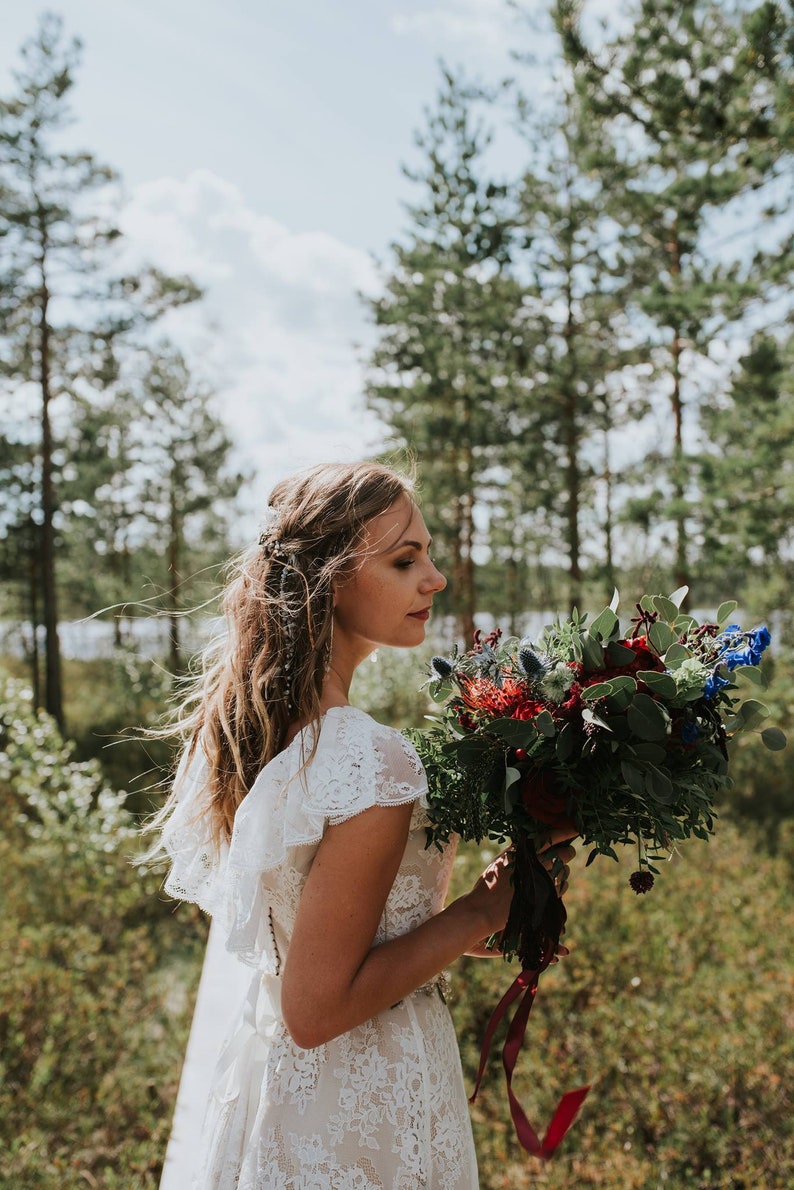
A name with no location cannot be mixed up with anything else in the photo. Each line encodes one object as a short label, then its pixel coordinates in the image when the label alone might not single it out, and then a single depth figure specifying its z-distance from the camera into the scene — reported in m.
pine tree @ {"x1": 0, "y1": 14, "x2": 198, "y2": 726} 15.05
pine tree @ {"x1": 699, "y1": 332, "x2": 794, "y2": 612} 8.71
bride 1.58
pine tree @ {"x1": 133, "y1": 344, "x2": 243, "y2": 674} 19.50
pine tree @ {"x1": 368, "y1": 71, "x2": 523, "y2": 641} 14.80
